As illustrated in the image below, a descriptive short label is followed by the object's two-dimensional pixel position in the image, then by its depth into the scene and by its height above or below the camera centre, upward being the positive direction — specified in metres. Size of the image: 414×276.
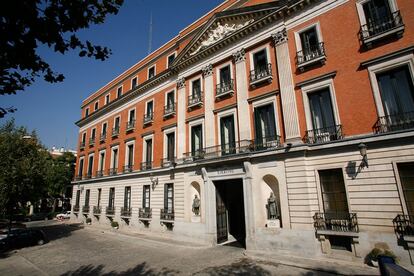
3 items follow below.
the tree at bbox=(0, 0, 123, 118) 4.69 +3.49
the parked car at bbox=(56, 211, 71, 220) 38.47 -2.44
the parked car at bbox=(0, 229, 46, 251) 16.78 -2.58
